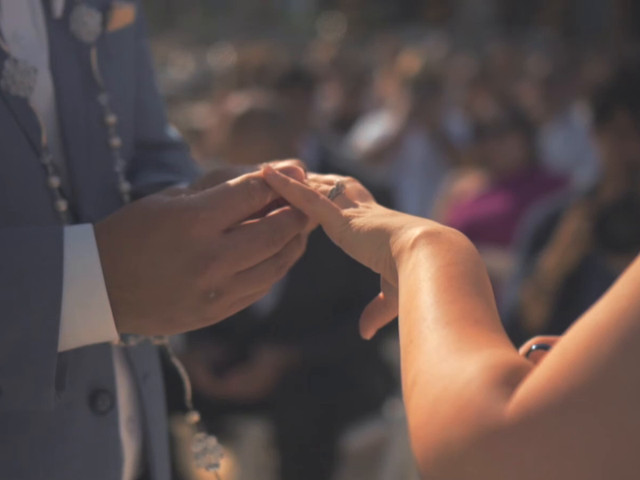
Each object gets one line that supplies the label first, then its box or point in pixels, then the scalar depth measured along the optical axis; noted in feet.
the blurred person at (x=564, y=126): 18.89
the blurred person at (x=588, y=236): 8.89
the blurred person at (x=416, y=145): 17.02
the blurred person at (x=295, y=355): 9.75
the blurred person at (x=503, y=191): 13.01
